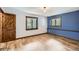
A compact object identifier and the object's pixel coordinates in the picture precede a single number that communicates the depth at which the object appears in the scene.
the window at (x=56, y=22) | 3.03
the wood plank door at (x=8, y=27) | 2.00
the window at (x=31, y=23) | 2.70
